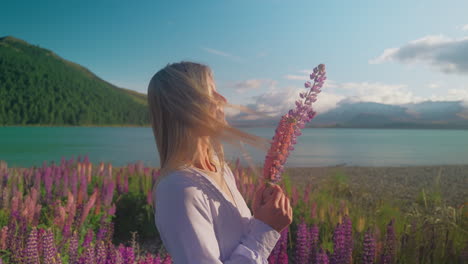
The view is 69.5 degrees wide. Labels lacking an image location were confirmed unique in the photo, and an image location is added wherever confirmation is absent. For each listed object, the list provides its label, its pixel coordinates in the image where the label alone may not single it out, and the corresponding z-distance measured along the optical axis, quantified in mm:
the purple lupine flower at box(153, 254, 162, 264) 2418
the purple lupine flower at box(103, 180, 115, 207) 5074
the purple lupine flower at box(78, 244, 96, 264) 2285
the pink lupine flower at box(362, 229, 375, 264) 2822
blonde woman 1309
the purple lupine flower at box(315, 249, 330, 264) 2666
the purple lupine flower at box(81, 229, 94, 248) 3074
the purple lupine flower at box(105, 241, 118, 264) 2416
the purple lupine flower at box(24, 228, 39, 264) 2357
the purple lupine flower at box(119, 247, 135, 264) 2470
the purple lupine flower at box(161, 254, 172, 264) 2357
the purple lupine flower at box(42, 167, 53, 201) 5113
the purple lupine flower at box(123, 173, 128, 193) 6102
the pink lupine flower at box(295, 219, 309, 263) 2859
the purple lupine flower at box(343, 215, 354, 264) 2971
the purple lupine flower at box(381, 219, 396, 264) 3266
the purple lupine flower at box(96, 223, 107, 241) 3786
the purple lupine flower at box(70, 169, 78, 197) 5221
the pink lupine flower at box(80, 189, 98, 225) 4184
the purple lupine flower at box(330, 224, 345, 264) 2980
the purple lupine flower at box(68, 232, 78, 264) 2604
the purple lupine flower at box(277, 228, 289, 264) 2762
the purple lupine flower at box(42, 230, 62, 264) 2324
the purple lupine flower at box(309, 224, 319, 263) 3006
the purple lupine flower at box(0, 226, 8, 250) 3277
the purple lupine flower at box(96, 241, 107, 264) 2404
